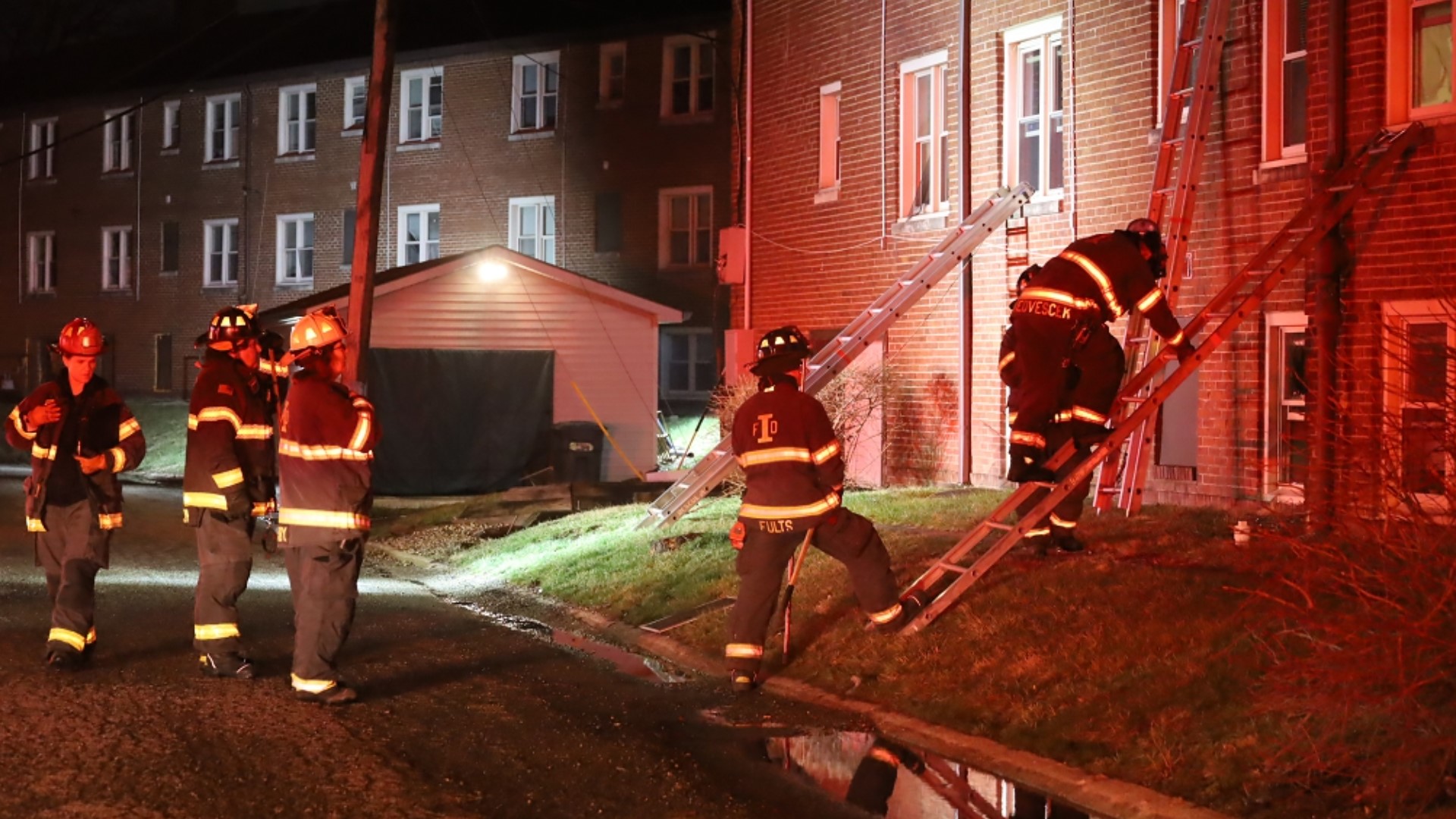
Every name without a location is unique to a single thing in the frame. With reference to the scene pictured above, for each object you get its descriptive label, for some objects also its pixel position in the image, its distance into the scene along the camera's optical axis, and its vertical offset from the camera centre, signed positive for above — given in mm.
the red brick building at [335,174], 36750 +6401
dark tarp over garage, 25359 +18
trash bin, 25578 -527
